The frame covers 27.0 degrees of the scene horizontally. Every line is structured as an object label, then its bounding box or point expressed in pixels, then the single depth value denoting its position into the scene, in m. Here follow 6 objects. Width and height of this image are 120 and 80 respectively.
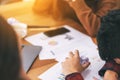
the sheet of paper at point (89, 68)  1.05
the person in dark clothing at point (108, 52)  0.96
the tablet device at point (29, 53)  1.13
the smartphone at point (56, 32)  1.36
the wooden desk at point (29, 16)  1.49
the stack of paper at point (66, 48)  1.08
